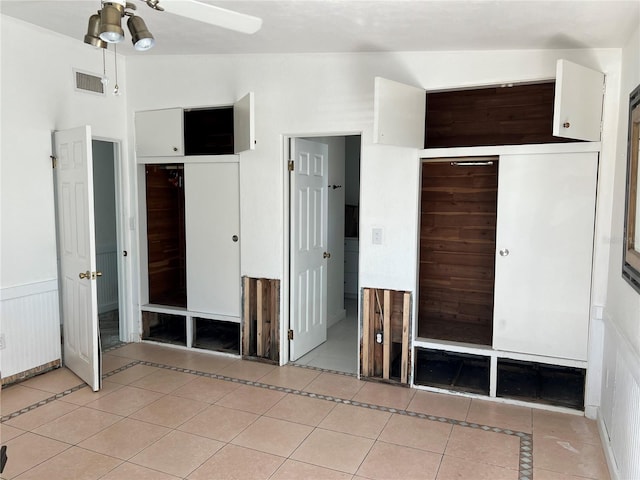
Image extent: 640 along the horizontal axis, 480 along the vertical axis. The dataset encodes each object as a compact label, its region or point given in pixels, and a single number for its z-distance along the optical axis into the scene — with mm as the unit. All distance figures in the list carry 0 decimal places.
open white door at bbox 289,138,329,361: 4418
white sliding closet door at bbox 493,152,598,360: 3352
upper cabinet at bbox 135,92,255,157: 4586
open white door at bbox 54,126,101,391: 3639
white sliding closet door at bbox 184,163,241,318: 4504
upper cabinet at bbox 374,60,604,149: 3020
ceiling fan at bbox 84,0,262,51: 1979
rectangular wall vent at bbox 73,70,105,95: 4250
